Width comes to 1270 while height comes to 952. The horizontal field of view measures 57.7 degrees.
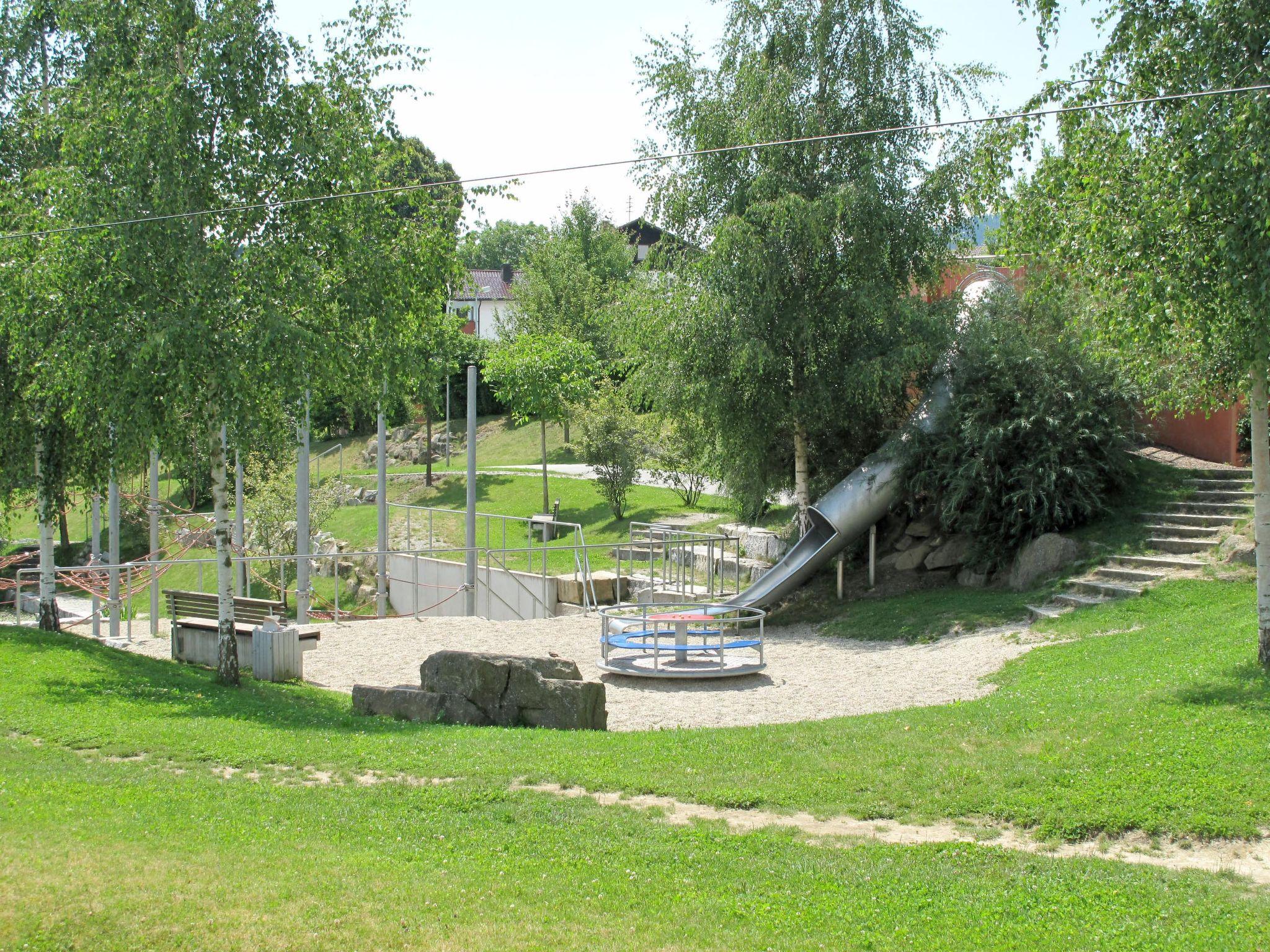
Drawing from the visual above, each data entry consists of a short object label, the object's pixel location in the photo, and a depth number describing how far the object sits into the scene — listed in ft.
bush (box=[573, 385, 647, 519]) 98.73
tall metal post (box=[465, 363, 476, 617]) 72.18
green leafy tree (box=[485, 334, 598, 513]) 105.50
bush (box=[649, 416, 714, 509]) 78.28
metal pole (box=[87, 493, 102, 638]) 76.84
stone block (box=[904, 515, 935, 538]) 64.59
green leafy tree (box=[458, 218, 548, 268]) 313.94
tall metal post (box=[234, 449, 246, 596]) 62.65
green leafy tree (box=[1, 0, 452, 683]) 39.52
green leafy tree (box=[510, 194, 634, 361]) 151.43
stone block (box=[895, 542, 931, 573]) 63.98
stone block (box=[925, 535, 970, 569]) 61.98
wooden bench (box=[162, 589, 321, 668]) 49.78
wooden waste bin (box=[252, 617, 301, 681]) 46.57
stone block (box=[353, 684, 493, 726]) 37.52
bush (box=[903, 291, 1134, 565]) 56.59
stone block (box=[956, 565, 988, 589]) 59.41
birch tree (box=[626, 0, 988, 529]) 62.13
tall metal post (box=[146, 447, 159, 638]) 69.62
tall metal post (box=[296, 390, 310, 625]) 65.46
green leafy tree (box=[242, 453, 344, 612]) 100.48
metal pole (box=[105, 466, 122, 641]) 66.18
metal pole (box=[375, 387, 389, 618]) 73.31
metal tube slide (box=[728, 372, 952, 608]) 61.67
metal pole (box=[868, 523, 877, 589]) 64.03
